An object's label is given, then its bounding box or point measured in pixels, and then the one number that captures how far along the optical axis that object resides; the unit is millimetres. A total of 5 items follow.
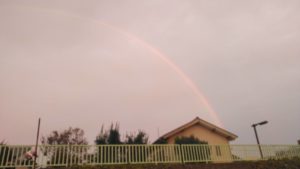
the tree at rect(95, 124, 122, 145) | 22725
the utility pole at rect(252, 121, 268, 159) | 22133
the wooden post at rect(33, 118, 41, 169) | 12198
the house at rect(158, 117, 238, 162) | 22812
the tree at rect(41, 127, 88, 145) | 32375
